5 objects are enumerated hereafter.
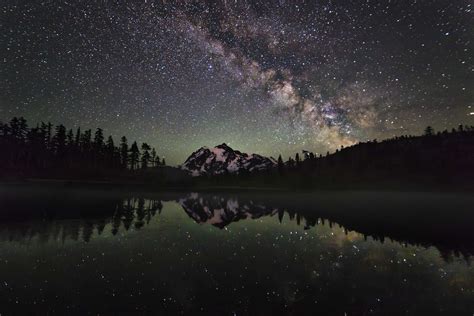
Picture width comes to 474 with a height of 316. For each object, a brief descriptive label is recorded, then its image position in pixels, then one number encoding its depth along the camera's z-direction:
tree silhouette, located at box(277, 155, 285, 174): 185.40
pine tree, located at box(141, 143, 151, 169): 157.25
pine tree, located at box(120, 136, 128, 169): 147.62
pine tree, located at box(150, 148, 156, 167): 162.45
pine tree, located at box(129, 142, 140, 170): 149.12
